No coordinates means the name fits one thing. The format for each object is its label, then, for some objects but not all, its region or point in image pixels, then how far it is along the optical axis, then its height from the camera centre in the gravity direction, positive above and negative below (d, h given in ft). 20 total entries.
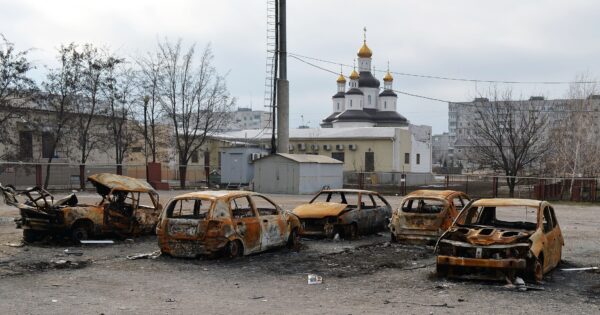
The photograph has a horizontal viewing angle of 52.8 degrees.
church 274.98 +35.87
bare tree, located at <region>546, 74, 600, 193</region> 139.95 +9.77
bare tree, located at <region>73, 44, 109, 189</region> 130.21 +15.89
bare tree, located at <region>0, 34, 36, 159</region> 108.37 +14.94
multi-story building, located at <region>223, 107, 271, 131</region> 155.42 +13.80
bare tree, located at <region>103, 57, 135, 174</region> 135.33 +14.44
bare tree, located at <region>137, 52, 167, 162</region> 142.20 +17.90
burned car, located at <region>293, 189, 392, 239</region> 48.65 -3.47
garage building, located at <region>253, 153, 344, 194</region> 116.16 +0.23
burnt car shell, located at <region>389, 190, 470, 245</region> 45.20 -3.19
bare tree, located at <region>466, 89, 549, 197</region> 140.05 +9.86
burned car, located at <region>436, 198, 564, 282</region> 30.66 -3.67
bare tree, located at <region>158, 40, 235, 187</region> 144.77 +15.06
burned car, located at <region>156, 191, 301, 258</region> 37.83 -3.55
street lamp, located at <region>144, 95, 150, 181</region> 138.89 +13.51
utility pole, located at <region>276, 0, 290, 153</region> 118.93 +18.52
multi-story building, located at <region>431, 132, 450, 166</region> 502.38 +26.29
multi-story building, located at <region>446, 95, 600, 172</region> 157.07 +19.84
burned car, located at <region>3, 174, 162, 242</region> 44.45 -3.08
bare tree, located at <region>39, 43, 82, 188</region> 124.36 +15.32
